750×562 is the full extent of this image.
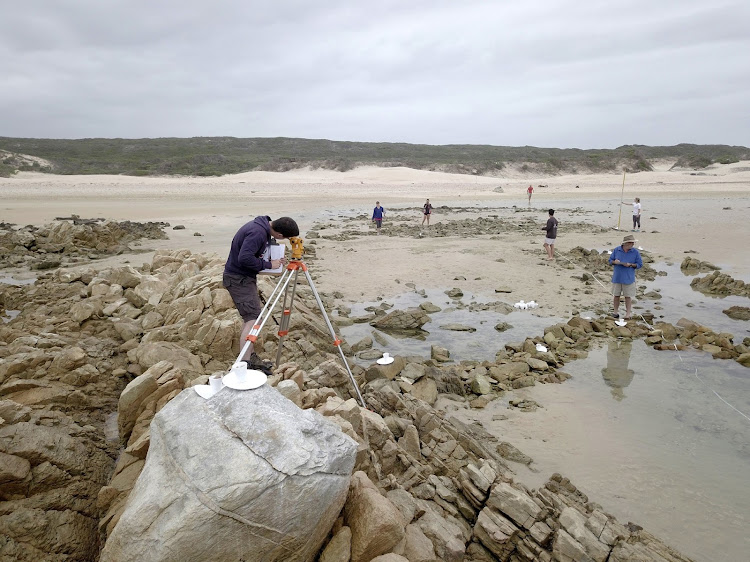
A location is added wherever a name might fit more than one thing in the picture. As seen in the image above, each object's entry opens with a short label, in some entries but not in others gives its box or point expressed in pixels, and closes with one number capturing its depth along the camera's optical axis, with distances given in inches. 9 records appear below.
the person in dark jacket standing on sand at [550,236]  621.1
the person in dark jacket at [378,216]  893.2
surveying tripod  210.5
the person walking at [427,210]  993.5
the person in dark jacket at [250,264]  214.0
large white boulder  104.3
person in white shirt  901.9
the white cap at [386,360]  290.8
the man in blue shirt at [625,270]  388.2
